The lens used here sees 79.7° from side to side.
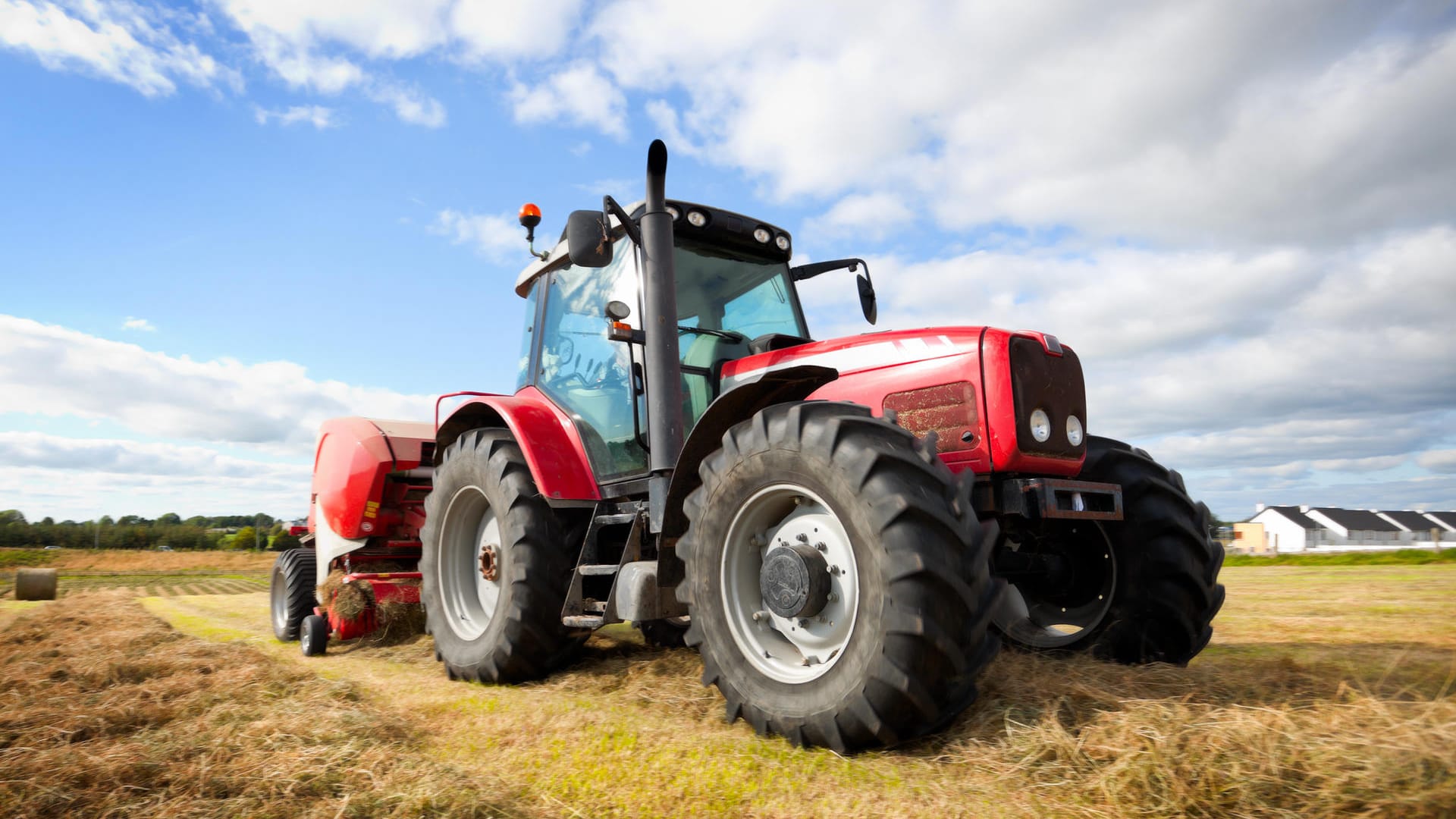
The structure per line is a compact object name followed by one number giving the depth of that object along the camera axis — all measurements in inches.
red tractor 107.1
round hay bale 549.0
